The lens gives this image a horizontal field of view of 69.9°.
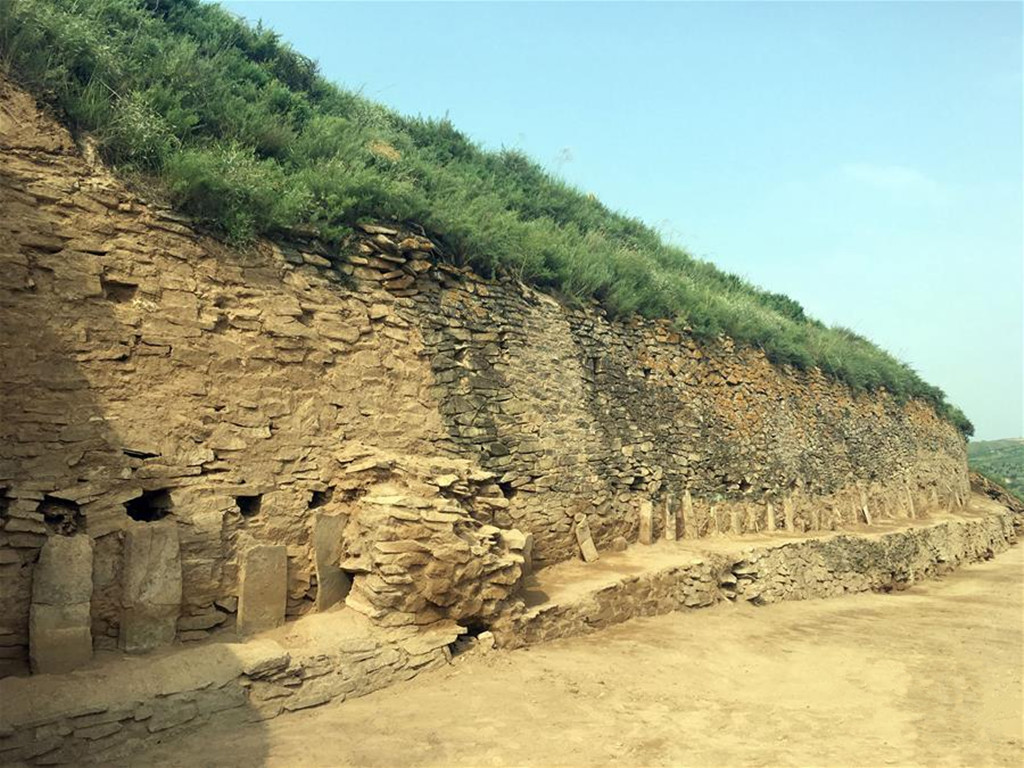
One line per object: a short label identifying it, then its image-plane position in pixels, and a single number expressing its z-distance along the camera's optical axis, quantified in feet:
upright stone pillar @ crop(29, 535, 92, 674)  15.85
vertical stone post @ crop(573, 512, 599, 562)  31.63
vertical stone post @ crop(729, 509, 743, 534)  42.11
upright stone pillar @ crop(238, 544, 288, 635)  19.33
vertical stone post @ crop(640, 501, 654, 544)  35.83
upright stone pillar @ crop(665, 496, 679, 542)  37.47
